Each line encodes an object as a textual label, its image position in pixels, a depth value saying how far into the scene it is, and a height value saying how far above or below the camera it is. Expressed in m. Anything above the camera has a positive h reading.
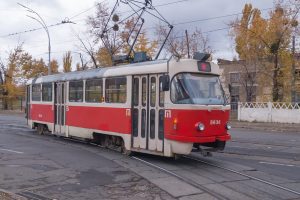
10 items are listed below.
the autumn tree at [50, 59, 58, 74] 77.97 +6.44
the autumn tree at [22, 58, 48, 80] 63.06 +4.75
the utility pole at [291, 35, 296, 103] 39.66 +1.87
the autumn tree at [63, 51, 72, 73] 73.31 +6.60
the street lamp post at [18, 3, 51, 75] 41.39 +4.93
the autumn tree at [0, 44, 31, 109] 62.44 +4.00
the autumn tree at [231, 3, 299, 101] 40.22 +5.53
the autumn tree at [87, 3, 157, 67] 46.50 +6.41
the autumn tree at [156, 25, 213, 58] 49.62 +6.43
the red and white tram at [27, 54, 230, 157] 12.46 -0.13
